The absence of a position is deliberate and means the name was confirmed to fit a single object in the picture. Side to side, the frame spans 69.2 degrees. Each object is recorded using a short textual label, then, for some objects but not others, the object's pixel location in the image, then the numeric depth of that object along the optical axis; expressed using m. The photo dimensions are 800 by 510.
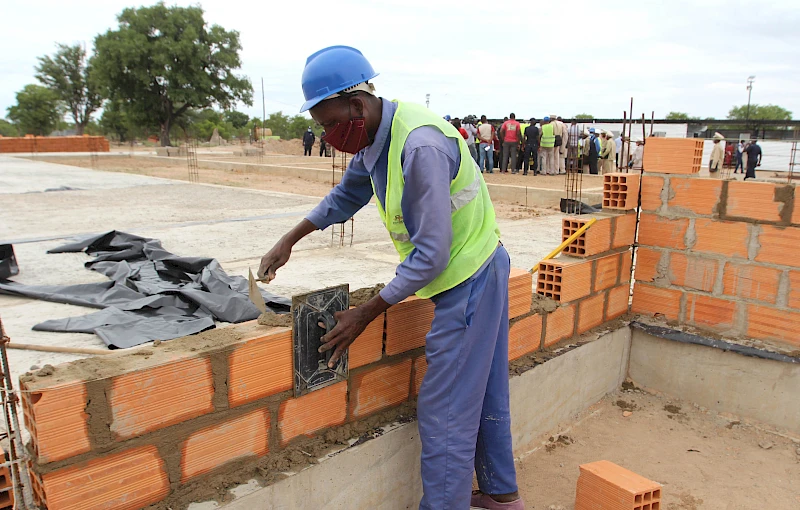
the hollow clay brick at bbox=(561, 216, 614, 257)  4.14
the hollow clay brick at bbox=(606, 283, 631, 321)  4.56
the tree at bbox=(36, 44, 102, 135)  54.03
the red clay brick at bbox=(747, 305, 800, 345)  4.10
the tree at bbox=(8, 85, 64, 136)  53.62
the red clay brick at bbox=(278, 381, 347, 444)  2.44
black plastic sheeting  4.38
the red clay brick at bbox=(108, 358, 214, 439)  1.92
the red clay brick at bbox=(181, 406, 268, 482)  2.15
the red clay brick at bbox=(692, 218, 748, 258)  4.21
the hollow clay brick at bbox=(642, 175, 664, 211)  4.52
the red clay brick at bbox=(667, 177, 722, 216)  4.28
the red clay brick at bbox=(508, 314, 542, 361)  3.54
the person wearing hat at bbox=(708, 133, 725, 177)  16.39
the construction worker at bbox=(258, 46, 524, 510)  2.06
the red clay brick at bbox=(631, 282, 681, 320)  4.59
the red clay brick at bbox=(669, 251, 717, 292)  4.39
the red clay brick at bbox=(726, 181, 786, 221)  4.06
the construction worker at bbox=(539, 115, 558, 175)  16.78
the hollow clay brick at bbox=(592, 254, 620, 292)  4.29
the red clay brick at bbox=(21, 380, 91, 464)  1.74
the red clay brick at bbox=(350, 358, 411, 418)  2.71
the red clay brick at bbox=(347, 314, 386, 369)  2.62
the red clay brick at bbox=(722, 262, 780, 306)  4.14
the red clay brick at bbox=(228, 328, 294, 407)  2.22
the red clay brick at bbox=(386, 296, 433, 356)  2.77
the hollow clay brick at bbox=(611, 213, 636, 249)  4.43
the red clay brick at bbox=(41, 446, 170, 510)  1.83
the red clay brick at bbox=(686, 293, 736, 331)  4.36
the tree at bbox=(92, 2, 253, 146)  37.09
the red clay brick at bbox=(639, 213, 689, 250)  4.47
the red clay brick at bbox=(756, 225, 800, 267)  4.01
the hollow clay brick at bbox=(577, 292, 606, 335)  4.21
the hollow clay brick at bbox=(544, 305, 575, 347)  3.88
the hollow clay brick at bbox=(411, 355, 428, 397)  2.98
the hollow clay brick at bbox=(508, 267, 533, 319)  3.40
